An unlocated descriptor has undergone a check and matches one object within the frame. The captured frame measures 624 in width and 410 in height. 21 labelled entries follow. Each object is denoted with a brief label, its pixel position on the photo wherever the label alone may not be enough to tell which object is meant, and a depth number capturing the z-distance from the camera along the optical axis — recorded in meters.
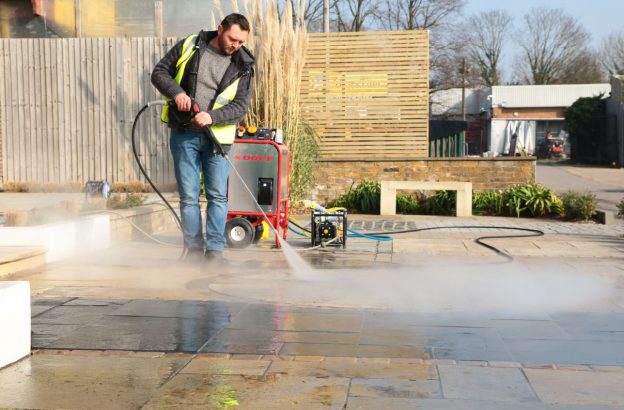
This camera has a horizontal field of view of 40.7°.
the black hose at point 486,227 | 7.59
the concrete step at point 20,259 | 5.34
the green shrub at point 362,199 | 12.30
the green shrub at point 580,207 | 10.98
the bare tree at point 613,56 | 58.53
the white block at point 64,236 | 6.14
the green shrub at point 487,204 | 12.17
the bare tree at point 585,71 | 60.59
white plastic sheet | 47.97
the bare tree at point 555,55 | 61.78
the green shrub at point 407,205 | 12.52
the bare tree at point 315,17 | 40.56
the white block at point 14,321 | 3.32
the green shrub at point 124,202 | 8.43
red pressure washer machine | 7.43
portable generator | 7.48
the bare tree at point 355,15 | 42.41
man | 6.01
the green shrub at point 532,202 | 11.73
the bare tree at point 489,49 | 60.53
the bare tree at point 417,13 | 44.44
